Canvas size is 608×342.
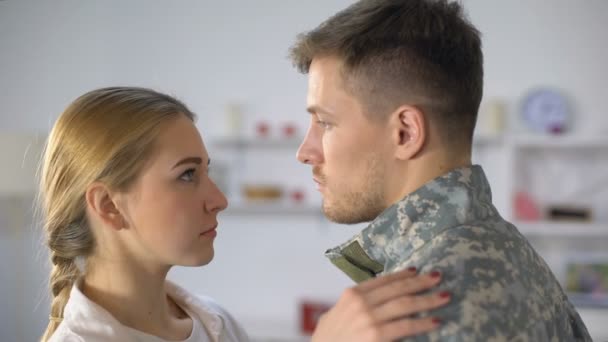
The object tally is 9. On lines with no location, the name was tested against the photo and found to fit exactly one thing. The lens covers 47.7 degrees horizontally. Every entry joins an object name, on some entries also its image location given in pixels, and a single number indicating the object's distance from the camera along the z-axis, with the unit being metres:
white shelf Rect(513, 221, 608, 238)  4.29
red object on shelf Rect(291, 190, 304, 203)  4.88
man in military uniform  1.19
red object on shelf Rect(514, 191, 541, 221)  4.43
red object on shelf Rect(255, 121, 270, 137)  4.93
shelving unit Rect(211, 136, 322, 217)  4.90
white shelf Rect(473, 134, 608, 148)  4.34
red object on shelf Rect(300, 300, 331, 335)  4.77
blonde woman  1.57
